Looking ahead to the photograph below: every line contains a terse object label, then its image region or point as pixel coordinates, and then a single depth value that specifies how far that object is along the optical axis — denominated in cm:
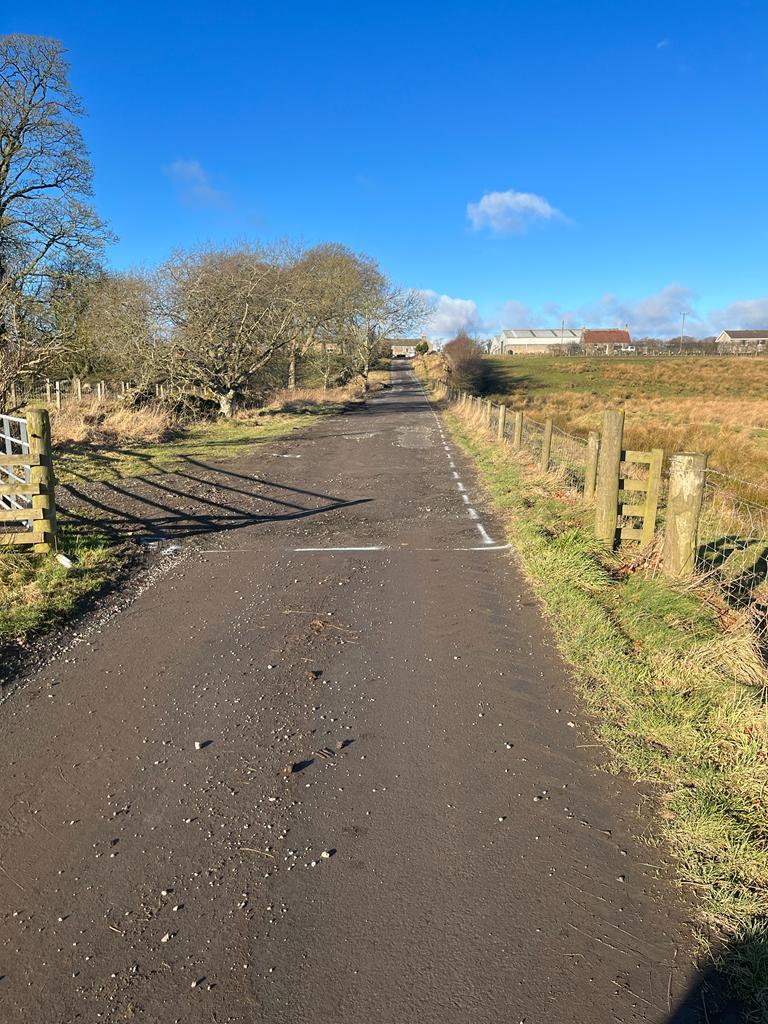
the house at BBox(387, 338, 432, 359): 16988
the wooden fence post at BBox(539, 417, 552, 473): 1212
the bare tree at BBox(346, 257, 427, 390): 4625
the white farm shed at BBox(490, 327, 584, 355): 15162
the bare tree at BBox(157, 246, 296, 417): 2433
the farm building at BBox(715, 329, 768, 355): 8850
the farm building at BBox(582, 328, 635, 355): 11344
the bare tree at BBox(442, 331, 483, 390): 4898
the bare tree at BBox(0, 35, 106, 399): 2396
